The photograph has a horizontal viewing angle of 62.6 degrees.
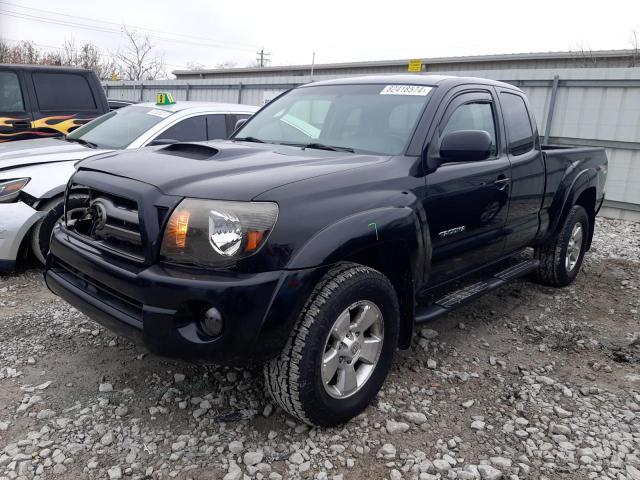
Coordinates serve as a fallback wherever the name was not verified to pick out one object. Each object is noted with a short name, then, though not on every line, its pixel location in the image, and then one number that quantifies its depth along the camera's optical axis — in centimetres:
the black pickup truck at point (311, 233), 226
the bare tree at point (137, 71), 3362
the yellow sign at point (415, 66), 1128
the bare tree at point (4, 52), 2466
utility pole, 5634
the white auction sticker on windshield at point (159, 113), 549
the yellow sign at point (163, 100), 589
